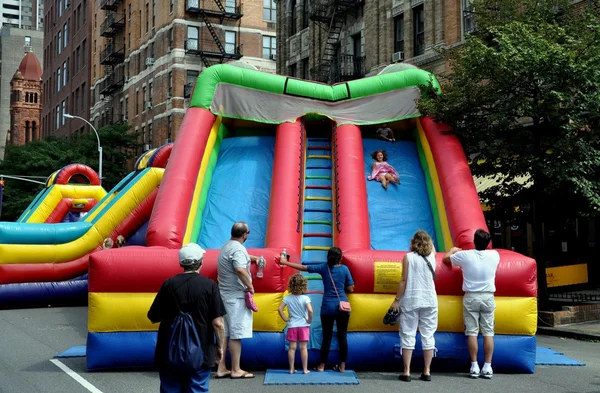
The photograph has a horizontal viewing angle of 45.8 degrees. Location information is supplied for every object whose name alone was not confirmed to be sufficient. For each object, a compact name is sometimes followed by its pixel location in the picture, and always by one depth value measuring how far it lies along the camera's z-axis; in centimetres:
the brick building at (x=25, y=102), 10388
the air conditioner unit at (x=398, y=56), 2736
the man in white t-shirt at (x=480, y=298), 841
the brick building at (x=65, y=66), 6612
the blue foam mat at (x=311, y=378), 795
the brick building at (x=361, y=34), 2552
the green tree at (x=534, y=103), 1259
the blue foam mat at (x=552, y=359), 941
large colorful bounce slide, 863
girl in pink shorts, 826
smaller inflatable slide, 1600
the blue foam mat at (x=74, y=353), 969
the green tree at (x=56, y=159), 4591
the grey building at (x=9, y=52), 11700
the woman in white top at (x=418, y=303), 823
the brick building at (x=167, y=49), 4703
